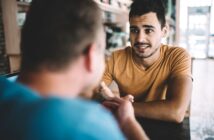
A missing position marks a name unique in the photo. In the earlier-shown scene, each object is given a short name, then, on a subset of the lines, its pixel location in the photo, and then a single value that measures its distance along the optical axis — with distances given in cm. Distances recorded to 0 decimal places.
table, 103
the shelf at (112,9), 398
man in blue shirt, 48
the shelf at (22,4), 264
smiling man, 166
